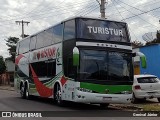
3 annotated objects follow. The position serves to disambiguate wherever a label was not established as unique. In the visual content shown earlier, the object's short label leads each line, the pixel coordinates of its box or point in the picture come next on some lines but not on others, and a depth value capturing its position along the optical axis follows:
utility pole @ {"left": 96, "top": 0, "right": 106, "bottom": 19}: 17.08
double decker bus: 9.76
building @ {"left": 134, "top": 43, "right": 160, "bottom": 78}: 21.18
